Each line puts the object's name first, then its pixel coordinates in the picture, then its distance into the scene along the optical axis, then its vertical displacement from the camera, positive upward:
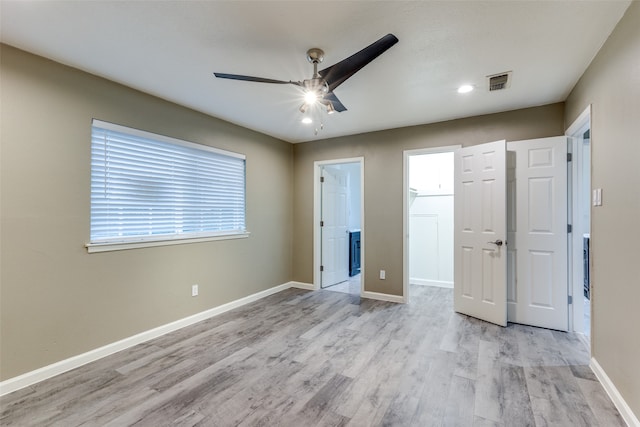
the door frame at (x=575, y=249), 3.09 -0.33
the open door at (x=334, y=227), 5.03 -0.19
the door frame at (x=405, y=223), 4.14 -0.10
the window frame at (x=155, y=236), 2.64 -0.23
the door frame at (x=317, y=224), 4.91 -0.14
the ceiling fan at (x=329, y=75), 1.75 +0.93
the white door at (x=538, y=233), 3.14 -0.18
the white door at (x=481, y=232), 3.26 -0.18
